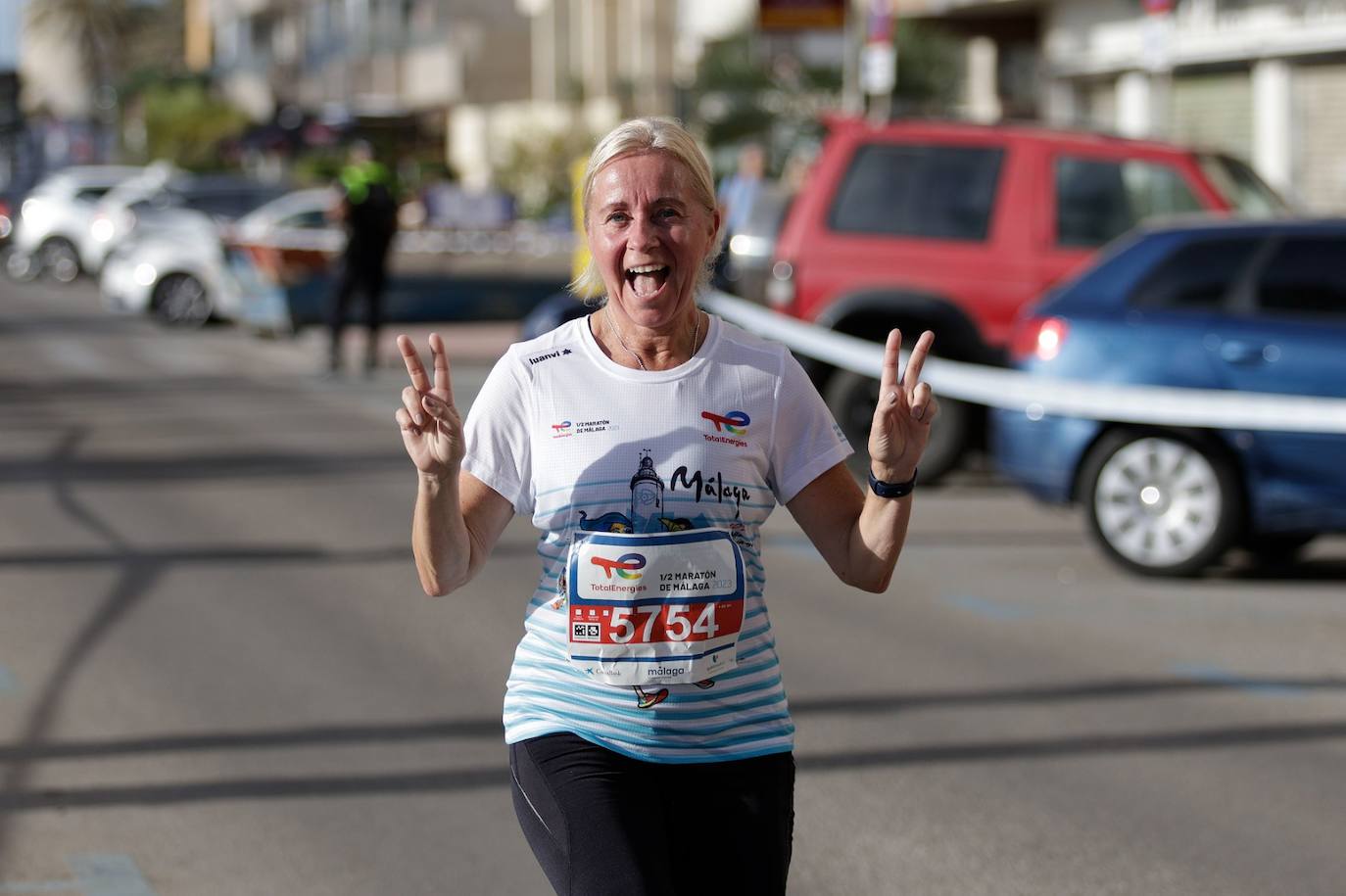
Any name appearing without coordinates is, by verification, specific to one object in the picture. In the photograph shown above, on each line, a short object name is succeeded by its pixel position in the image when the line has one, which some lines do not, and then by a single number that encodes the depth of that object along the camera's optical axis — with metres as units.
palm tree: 94.44
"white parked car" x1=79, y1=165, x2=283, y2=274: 29.42
